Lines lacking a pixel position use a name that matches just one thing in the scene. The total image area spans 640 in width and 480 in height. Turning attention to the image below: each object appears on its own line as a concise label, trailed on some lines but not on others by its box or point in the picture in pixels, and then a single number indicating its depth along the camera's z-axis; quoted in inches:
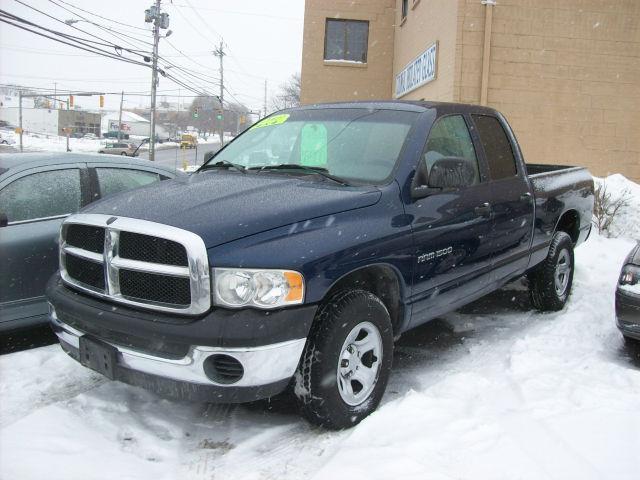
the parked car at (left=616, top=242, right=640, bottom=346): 165.8
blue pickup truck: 107.3
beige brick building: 469.1
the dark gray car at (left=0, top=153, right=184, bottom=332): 165.5
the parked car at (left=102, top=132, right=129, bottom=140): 3533.5
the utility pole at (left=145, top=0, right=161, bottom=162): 1219.9
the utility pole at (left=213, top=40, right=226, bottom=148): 2105.1
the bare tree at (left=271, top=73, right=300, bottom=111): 2954.7
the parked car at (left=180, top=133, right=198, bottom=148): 3281.5
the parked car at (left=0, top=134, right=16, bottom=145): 2291.8
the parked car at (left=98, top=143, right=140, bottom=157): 2159.7
